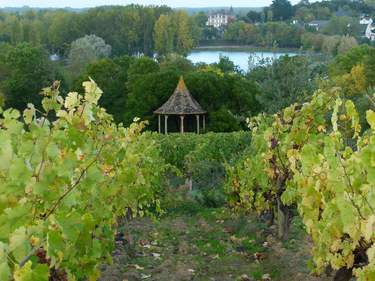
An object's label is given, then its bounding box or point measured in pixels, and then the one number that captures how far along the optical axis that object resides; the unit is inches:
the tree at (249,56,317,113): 983.0
